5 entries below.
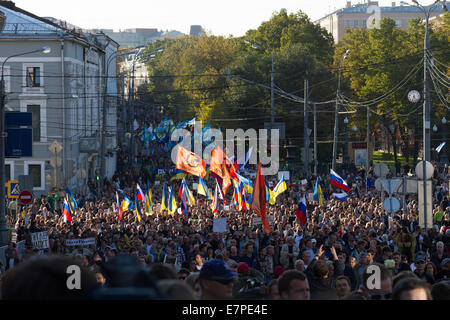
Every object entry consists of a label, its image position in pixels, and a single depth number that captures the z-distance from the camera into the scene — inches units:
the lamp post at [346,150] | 2369.8
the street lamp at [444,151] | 2316.4
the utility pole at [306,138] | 1438.2
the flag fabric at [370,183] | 1470.2
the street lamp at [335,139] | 1784.8
